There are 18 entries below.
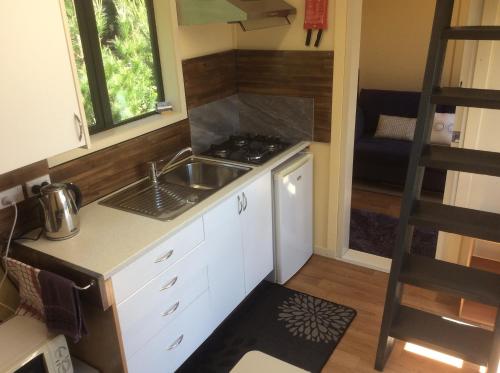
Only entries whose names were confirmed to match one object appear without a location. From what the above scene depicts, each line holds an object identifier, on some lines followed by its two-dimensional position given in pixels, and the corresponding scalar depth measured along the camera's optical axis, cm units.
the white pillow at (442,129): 420
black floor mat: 240
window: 224
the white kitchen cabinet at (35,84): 146
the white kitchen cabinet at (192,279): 186
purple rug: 340
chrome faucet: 248
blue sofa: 412
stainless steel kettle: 184
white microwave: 166
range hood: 229
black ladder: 184
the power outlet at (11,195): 183
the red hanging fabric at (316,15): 269
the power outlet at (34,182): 193
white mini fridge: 279
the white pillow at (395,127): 438
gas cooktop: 279
